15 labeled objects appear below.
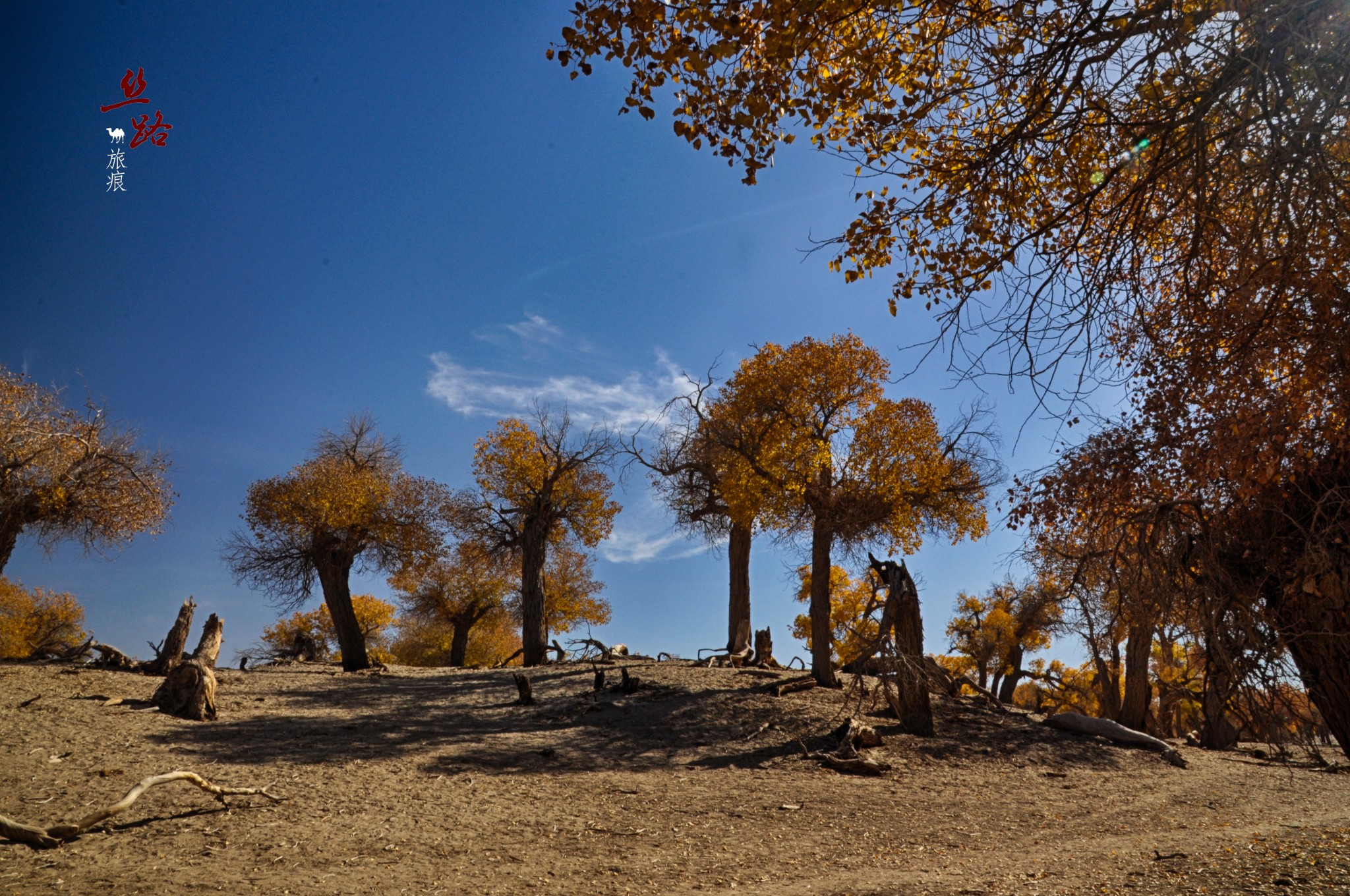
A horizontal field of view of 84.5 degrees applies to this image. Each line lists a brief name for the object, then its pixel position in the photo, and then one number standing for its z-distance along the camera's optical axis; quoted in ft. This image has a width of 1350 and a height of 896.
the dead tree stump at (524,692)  51.37
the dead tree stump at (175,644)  50.37
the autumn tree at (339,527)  79.00
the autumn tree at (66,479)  57.36
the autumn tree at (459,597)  113.39
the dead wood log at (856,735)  41.22
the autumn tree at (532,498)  81.97
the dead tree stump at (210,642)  45.95
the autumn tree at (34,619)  122.93
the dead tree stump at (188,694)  41.14
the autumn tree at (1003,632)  110.32
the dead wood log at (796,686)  52.49
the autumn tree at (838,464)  57.93
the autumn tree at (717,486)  62.08
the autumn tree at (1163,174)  16.75
